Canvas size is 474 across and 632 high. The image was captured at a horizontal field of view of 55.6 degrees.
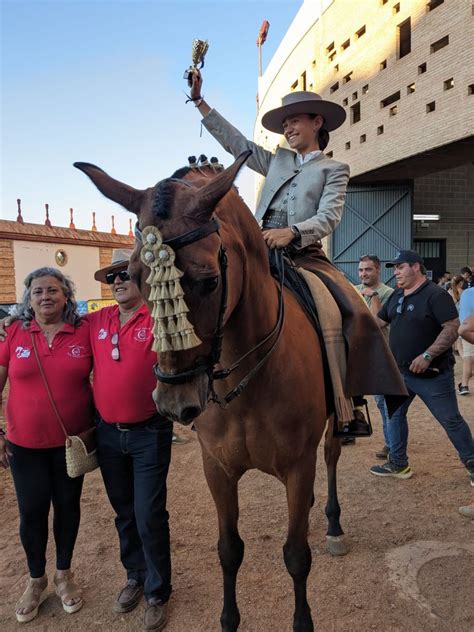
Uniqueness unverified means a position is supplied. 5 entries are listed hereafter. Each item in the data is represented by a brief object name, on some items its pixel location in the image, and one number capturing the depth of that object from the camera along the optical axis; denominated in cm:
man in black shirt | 420
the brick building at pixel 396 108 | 1093
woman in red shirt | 275
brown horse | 163
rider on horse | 280
